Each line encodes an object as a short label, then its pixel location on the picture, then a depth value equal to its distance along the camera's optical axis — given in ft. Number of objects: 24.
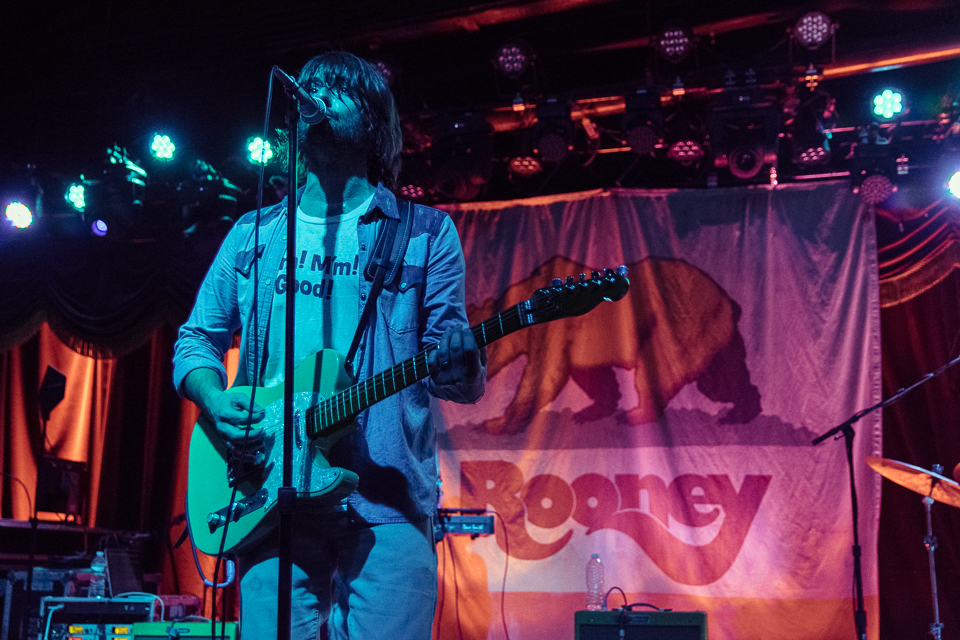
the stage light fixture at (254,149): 21.89
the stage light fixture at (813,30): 18.95
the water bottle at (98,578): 19.21
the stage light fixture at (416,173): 22.24
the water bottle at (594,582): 20.21
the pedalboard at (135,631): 16.20
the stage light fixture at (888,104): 19.75
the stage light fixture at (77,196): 23.62
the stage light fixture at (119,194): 22.93
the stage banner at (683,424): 20.20
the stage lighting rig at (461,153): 21.34
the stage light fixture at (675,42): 19.61
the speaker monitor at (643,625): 16.02
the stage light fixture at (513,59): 20.51
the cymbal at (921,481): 17.26
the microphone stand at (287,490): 5.46
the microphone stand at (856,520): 16.96
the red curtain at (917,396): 20.85
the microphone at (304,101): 6.20
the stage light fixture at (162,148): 22.61
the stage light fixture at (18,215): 23.93
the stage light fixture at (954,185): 20.47
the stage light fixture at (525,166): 21.83
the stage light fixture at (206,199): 22.77
